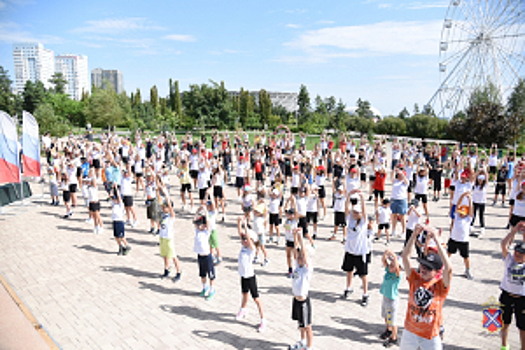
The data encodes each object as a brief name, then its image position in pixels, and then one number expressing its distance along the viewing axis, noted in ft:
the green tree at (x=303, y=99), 193.12
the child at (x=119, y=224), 27.61
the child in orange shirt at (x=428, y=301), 11.24
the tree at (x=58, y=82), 258.16
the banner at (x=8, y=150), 39.32
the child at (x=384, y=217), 28.37
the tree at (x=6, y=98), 194.01
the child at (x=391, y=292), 16.16
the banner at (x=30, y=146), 40.98
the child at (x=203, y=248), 20.62
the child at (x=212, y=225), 24.14
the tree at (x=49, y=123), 91.25
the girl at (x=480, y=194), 30.32
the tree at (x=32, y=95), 194.70
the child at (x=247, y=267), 18.01
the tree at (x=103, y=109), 134.62
